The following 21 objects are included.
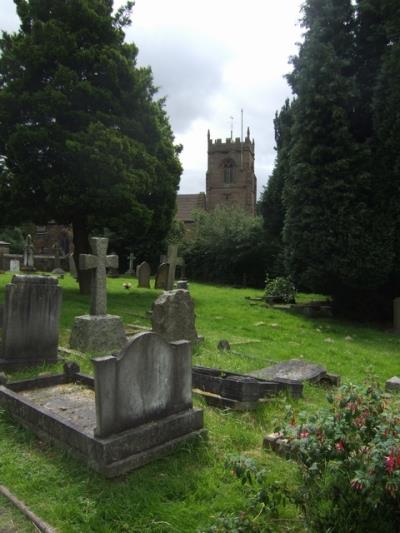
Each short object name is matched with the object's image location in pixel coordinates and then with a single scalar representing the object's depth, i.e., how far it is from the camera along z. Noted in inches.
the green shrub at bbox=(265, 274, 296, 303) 727.1
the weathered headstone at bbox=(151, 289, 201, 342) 335.0
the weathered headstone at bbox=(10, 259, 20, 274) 1125.1
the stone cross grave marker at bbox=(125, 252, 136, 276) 1248.5
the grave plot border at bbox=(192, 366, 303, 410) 211.6
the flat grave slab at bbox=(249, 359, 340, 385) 265.4
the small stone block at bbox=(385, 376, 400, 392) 253.0
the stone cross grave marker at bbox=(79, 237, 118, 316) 340.5
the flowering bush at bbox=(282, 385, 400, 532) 95.0
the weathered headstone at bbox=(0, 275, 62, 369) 269.1
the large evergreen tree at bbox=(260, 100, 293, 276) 748.0
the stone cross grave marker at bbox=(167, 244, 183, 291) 524.1
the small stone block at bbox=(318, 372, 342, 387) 277.3
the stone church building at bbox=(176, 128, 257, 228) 2345.0
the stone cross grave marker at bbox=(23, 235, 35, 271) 1164.5
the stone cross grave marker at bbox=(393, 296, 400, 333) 545.0
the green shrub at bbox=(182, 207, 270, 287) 1107.3
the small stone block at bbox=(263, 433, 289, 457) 161.9
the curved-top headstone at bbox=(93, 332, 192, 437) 148.8
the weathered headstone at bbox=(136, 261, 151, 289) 897.5
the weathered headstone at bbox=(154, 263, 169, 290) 816.3
